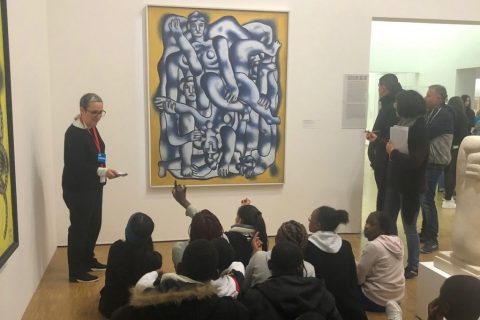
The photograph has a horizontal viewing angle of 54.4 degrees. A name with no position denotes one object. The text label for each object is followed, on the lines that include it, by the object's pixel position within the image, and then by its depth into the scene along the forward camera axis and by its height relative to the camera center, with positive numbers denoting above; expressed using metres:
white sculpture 2.64 -0.56
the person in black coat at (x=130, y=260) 2.68 -0.91
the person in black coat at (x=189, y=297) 1.71 -0.71
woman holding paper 3.37 -0.45
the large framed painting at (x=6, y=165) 2.45 -0.35
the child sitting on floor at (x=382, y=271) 2.85 -1.02
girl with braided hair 2.29 -0.78
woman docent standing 3.38 -0.57
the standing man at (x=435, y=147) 4.22 -0.38
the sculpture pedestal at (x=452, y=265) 2.63 -0.93
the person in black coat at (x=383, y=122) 4.10 -0.15
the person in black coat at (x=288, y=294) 1.92 -0.79
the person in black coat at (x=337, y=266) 2.55 -0.88
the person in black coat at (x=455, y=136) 5.83 -0.38
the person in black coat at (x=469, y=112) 6.70 -0.09
